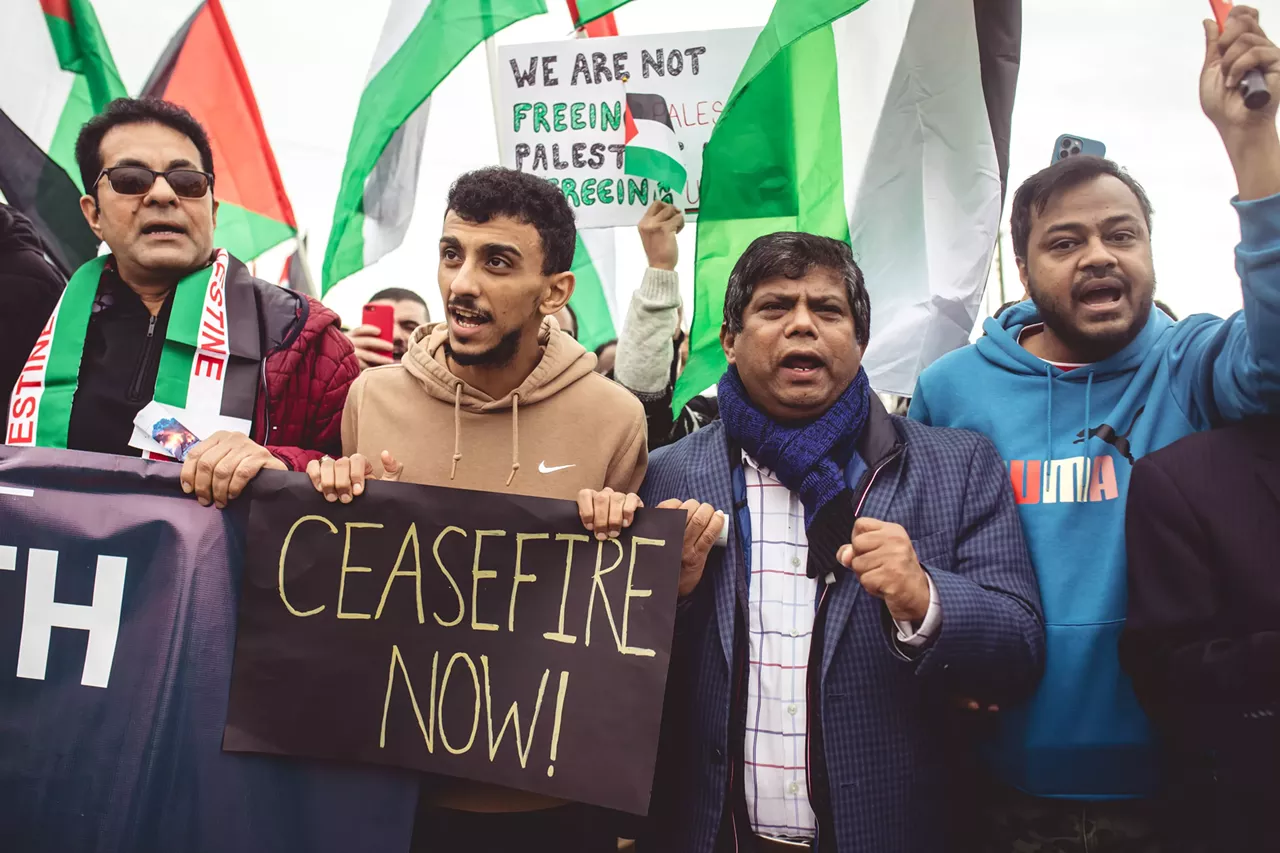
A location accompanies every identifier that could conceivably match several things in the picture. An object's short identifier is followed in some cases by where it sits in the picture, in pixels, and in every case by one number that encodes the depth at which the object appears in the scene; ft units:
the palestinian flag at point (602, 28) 20.22
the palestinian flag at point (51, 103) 14.28
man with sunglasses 8.18
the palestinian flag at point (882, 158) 11.05
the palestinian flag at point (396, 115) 15.07
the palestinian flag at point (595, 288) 20.66
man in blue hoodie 6.56
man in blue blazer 6.83
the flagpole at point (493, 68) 14.49
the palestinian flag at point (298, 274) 19.27
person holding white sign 10.73
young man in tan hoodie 8.06
